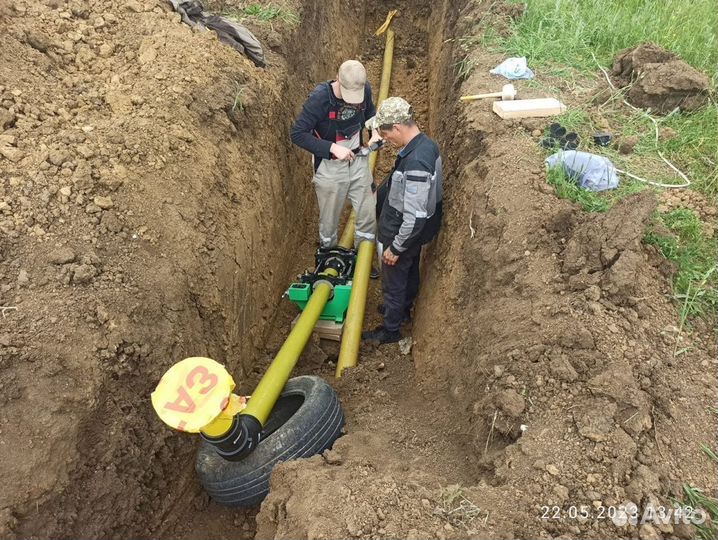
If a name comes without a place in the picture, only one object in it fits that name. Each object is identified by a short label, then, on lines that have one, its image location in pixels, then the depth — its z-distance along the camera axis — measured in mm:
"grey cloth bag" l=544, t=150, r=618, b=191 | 3318
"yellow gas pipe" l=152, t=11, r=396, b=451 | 2096
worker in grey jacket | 3533
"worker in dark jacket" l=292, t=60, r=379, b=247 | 4203
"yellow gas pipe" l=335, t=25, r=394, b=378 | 3974
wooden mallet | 4254
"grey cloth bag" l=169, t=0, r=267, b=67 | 4637
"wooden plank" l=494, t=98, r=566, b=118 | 4023
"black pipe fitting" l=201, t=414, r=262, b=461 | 2445
